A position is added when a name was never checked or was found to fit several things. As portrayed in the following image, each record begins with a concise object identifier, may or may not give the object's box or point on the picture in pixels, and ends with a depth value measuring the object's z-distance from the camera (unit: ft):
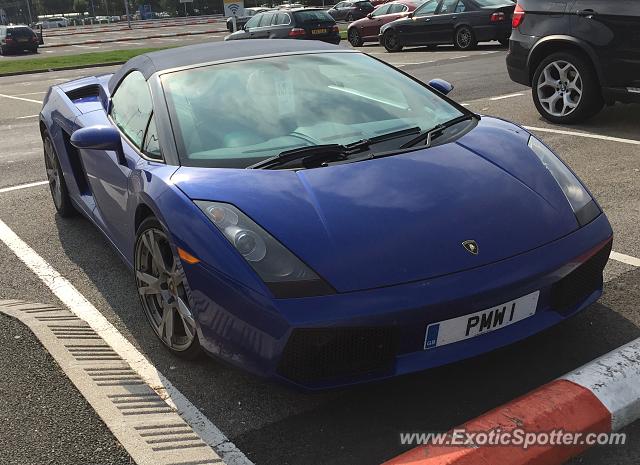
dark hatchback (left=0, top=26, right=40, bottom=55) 108.68
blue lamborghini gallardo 8.06
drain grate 8.09
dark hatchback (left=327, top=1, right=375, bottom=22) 122.60
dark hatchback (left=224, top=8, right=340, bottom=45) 68.39
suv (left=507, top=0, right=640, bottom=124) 21.56
